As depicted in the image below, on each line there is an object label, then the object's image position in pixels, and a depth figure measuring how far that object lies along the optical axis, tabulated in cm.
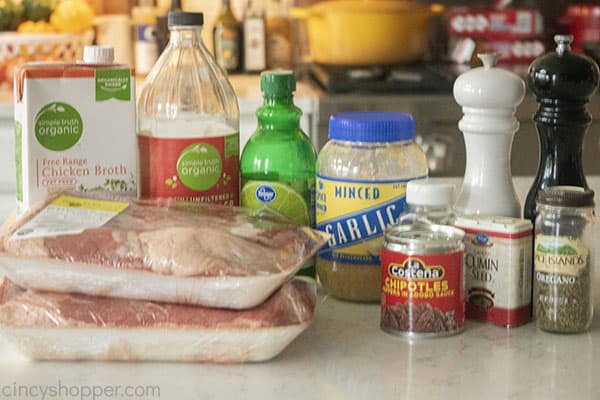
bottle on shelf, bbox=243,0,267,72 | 350
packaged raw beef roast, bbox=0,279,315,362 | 132
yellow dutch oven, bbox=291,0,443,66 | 321
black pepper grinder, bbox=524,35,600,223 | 142
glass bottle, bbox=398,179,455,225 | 138
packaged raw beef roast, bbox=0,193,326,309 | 131
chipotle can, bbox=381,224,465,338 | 136
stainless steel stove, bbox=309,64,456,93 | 294
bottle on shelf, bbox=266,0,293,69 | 357
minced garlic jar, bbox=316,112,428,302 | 144
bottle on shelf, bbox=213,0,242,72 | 351
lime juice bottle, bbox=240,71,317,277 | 148
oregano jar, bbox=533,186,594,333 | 137
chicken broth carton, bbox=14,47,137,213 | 143
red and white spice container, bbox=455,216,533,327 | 140
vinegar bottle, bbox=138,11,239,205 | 146
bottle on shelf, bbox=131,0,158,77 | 344
